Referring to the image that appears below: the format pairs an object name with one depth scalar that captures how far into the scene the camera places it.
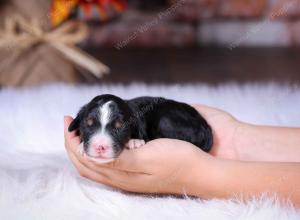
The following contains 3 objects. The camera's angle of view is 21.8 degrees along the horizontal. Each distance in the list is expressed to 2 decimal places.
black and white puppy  0.73
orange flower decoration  1.40
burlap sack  1.38
